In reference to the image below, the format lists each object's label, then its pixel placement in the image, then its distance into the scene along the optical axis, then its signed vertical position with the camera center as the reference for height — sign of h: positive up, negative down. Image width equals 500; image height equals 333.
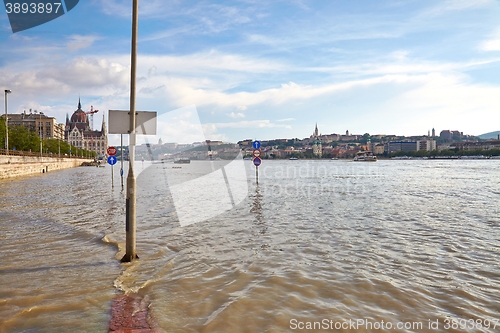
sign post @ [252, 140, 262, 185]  28.07 -0.08
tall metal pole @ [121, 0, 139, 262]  7.21 +0.20
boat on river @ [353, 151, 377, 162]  156.00 -1.78
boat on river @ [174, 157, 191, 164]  180.40 -3.97
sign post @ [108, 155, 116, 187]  27.00 -0.43
